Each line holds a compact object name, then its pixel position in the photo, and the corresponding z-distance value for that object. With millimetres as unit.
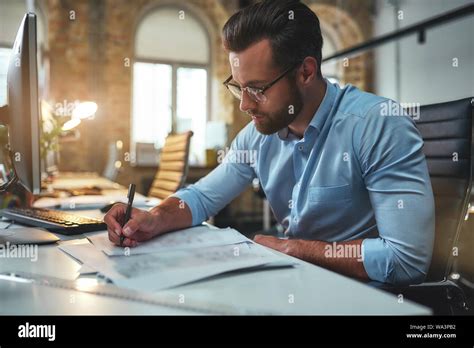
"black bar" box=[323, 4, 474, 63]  2332
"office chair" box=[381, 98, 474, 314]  1166
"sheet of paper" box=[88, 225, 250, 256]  882
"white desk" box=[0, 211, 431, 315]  566
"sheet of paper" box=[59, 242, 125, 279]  723
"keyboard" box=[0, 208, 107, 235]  1139
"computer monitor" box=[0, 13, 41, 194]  939
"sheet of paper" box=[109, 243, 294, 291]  664
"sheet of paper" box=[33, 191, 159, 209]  1706
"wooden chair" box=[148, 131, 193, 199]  2438
